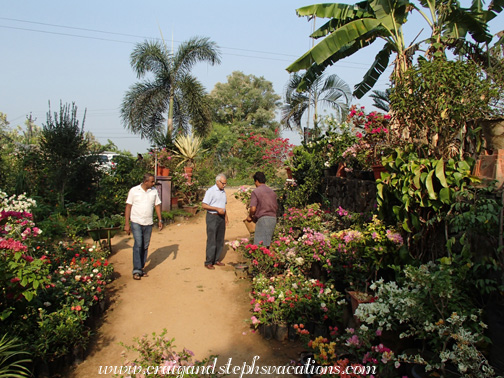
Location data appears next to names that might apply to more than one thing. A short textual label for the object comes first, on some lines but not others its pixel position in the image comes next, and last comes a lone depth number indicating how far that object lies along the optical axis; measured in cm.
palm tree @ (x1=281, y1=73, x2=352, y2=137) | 1471
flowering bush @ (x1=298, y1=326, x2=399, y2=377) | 313
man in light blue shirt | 670
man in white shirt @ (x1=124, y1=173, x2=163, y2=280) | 627
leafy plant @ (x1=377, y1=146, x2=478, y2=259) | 355
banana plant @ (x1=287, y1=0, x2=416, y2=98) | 766
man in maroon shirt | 638
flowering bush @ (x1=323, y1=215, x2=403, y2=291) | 421
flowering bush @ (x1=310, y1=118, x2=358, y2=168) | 763
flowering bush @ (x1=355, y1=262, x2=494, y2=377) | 267
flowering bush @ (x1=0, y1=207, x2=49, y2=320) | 340
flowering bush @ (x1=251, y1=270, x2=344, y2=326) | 446
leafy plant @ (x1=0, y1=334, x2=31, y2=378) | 313
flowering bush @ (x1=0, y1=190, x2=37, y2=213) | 483
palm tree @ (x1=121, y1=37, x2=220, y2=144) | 1741
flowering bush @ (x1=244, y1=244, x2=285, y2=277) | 583
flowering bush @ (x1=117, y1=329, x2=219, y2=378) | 282
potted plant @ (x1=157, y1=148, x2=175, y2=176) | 1359
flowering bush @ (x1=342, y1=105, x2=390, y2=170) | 609
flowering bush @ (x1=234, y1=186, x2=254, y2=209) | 1004
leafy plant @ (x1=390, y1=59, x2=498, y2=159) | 376
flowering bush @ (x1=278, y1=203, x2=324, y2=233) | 705
